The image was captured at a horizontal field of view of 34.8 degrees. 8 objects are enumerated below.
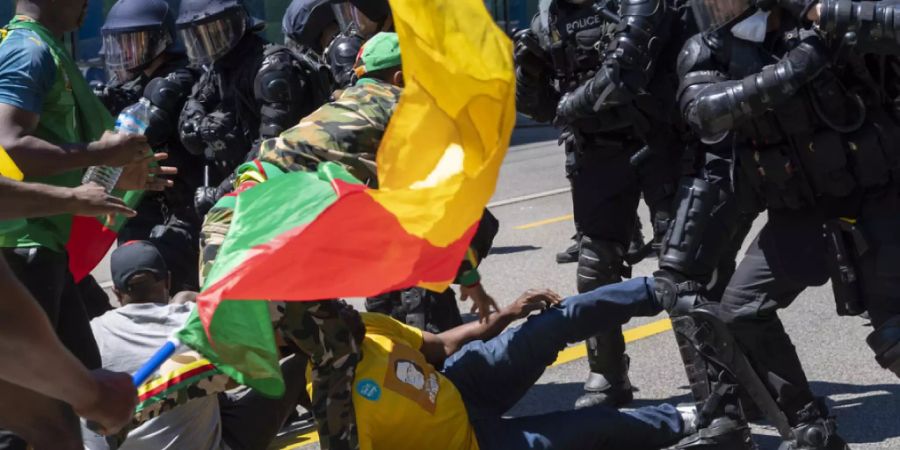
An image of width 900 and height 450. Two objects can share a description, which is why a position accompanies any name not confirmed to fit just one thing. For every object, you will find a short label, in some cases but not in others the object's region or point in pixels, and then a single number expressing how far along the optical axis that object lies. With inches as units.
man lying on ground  186.7
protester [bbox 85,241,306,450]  190.2
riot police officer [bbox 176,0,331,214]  253.1
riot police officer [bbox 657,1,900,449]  181.3
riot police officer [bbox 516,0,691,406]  233.6
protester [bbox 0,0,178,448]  177.0
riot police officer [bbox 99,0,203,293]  265.6
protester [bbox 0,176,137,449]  132.7
